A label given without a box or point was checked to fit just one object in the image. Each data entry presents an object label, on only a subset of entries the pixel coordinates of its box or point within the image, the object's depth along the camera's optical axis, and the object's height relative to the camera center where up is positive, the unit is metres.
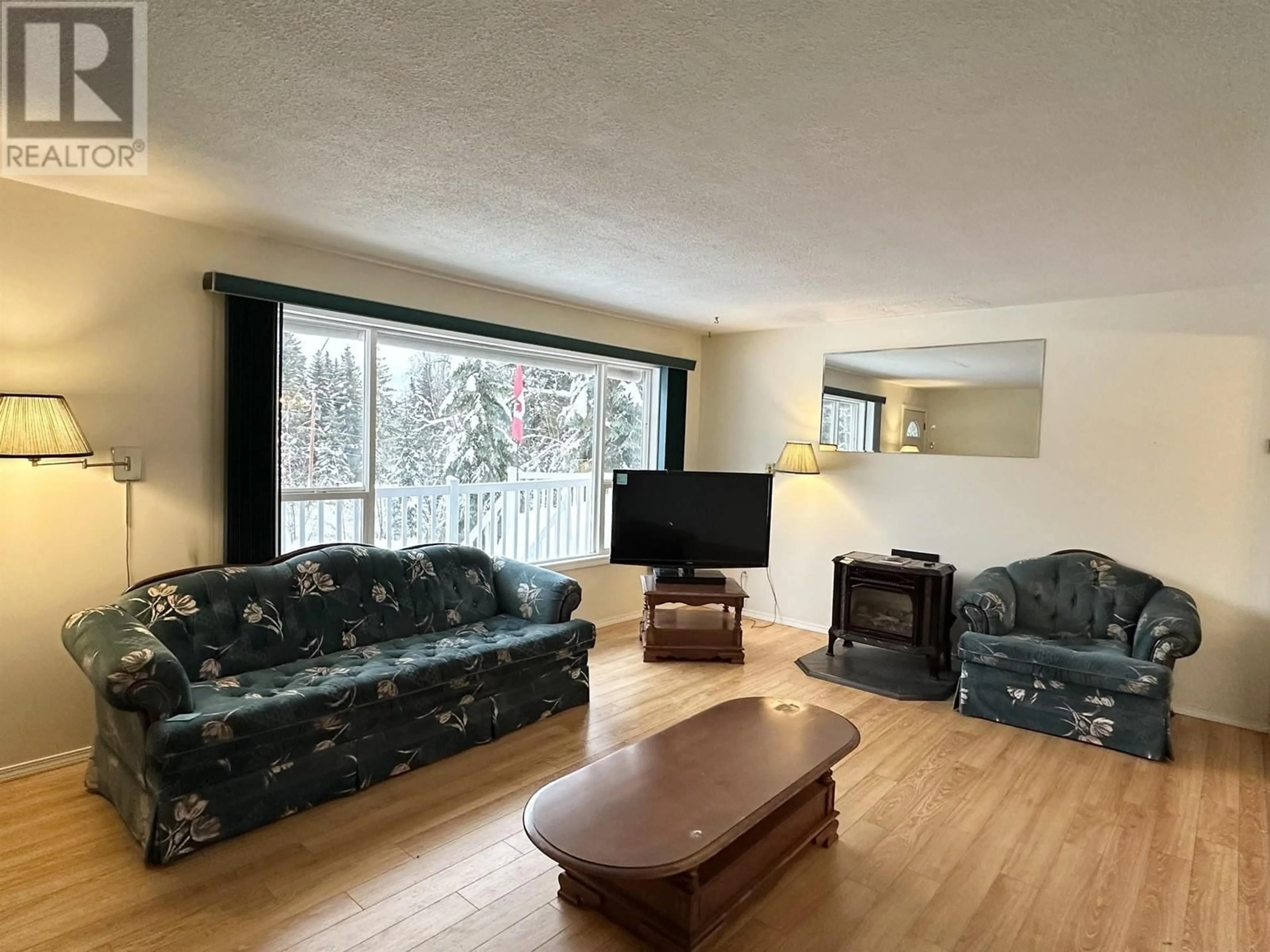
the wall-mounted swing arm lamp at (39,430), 2.44 -0.01
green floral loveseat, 3.20 -0.95
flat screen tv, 4.69 -0.48
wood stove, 4.27 -0.97
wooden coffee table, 1.81 -1.05
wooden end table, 4.48 -1.23
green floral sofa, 2.24 -0.97
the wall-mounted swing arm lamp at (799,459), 5.06 -0.04
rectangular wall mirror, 4.31 +0.40
